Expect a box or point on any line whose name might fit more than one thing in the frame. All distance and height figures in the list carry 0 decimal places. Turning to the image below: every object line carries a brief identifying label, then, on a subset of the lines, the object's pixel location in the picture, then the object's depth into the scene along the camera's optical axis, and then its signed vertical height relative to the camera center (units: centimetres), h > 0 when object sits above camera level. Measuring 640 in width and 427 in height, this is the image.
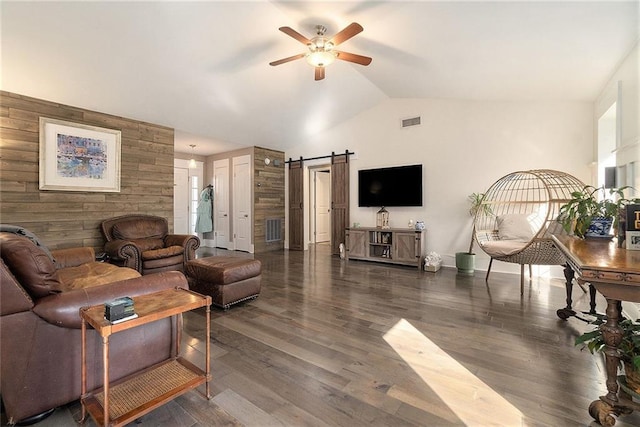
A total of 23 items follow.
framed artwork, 368 +77
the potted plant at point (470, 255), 445 -70
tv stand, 489 -62
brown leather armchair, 373 -46
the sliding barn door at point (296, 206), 686 +13
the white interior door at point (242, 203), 656 +20
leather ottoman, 291 -71
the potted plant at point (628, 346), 134 -68
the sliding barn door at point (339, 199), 613 +28
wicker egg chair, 318 -12
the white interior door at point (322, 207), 806 +13
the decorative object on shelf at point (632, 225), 163 -9
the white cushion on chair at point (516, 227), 393 -23
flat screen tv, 522 +48
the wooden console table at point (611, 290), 122 -35
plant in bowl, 209 -5
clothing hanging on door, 716 -3
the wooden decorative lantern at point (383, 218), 546 -13
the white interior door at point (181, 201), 701 +27
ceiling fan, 274 +169
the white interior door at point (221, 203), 707 +22
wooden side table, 127 -93
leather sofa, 131 -63
